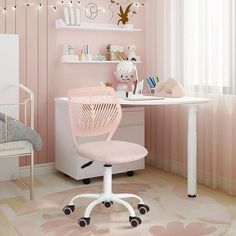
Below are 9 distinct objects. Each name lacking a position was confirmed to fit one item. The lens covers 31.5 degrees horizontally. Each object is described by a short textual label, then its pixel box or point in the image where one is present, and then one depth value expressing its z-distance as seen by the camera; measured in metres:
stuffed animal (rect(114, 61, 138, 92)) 4.08
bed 3.15
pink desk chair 2.70
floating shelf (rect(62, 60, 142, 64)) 4.02
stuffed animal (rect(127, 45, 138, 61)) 4.24
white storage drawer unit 3.69
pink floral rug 2.64
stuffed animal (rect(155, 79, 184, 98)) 3.48
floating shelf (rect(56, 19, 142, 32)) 3.90
